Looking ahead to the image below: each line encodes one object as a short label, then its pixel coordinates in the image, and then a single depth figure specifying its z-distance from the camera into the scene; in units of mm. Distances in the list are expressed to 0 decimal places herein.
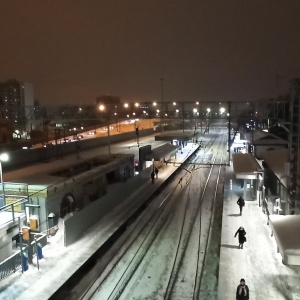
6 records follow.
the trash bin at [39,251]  13374
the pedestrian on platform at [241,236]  13656
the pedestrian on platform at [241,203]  18462
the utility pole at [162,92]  73838
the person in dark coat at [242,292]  9633
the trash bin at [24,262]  12493
